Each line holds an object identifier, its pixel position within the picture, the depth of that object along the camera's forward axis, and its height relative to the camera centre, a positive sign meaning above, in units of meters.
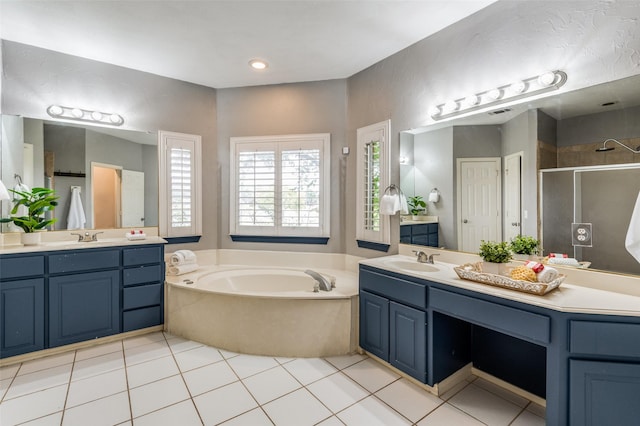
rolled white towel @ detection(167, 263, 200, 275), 3.05 -0.62
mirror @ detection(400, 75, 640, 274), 1.61 +0.38
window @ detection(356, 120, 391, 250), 2.84 +0.31
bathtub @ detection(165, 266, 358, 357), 2.38 -0.94
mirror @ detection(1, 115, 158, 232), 2.59 +0.44
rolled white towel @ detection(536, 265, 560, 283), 1.60 -0.36
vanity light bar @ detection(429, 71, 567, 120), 1.76 +0.82
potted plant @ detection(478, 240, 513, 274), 1.83 -0.30
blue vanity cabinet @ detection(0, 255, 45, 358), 2.23 -0.73
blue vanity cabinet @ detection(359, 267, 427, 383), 1.96 -0.82
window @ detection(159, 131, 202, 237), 3.23 +0.32
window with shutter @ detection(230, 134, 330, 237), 3.31 +0.31
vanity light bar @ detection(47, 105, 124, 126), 2.70 +0.97
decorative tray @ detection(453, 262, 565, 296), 1.52 -0.40
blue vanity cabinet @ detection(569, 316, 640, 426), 1.29 -0.75
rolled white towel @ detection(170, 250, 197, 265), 3.06 -0.49
